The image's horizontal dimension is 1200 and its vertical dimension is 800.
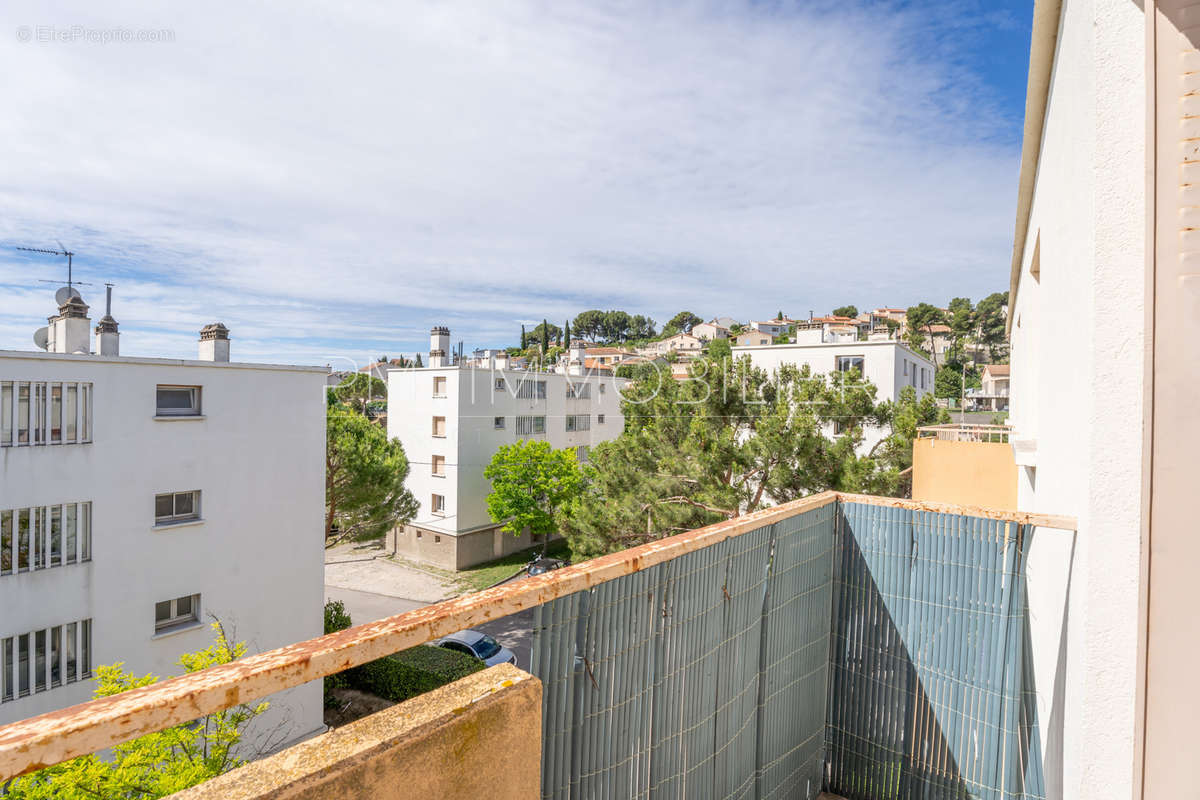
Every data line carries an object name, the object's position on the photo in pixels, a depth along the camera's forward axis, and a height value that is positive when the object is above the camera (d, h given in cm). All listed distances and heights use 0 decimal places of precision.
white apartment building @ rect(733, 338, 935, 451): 2161 +158
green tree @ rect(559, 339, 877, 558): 1200 -115
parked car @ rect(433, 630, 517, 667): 1311 -578
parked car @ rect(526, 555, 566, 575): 2175 -659
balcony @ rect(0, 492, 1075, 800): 95 -79
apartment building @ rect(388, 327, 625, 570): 2427 -199
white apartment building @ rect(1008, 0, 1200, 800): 125 +0
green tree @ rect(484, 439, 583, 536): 2323 -368
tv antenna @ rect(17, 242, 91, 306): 1127 +214
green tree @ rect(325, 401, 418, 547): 1812 -282
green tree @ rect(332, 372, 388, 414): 3747 -7
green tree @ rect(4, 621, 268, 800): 536 -377
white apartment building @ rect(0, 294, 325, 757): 899 -217
